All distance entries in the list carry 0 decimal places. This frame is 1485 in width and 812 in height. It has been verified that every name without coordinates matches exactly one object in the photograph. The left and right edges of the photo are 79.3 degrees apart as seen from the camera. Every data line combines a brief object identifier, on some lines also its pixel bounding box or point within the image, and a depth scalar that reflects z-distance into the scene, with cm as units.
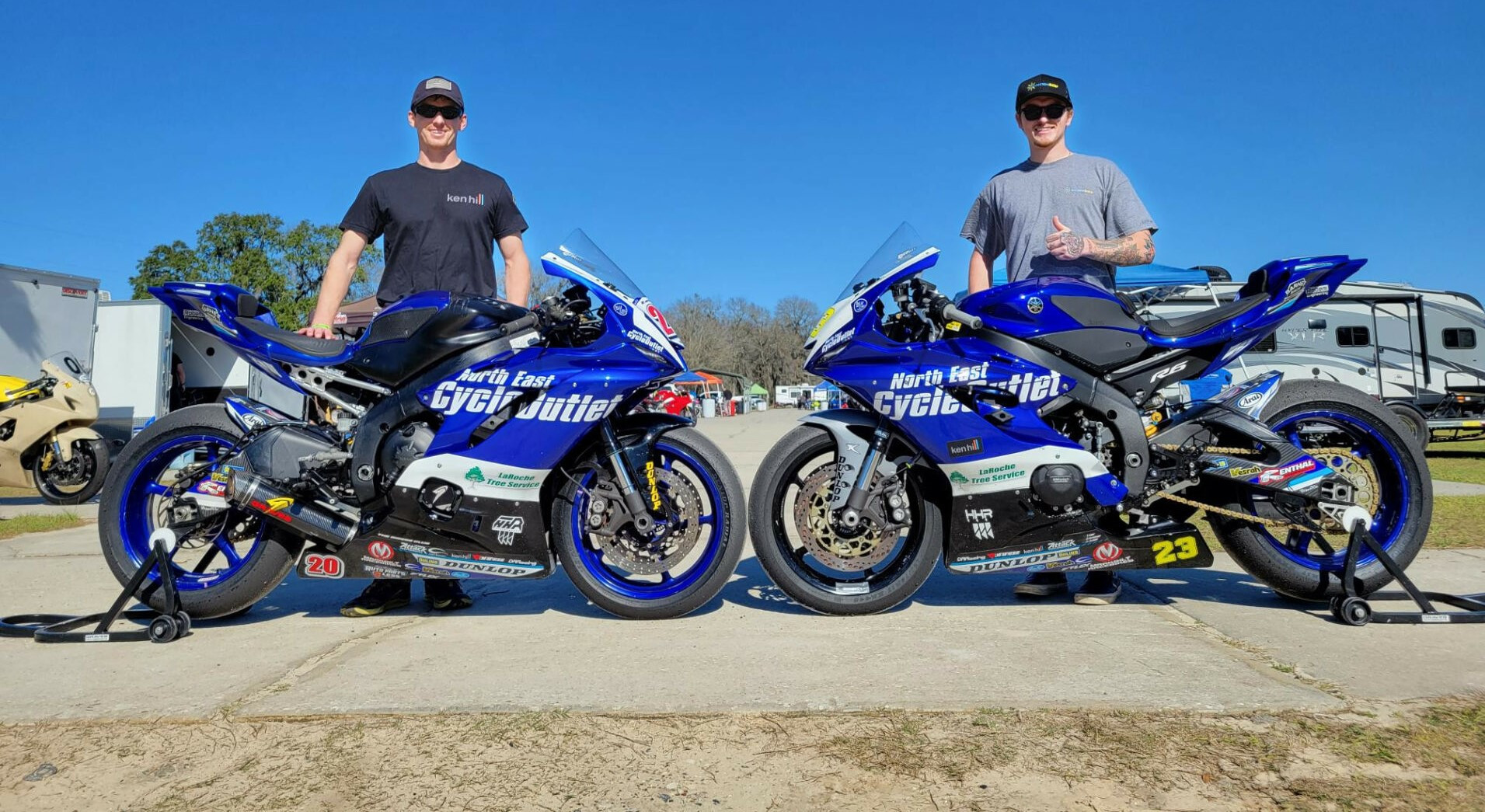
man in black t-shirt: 403
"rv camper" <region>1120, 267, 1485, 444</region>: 1453
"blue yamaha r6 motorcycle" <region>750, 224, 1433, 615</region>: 340
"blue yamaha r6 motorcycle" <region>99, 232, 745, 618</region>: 348
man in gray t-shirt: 380
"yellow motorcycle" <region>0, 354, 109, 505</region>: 929
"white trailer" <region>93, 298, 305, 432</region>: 1377
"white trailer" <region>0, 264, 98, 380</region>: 1152
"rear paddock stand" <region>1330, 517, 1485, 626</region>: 307
